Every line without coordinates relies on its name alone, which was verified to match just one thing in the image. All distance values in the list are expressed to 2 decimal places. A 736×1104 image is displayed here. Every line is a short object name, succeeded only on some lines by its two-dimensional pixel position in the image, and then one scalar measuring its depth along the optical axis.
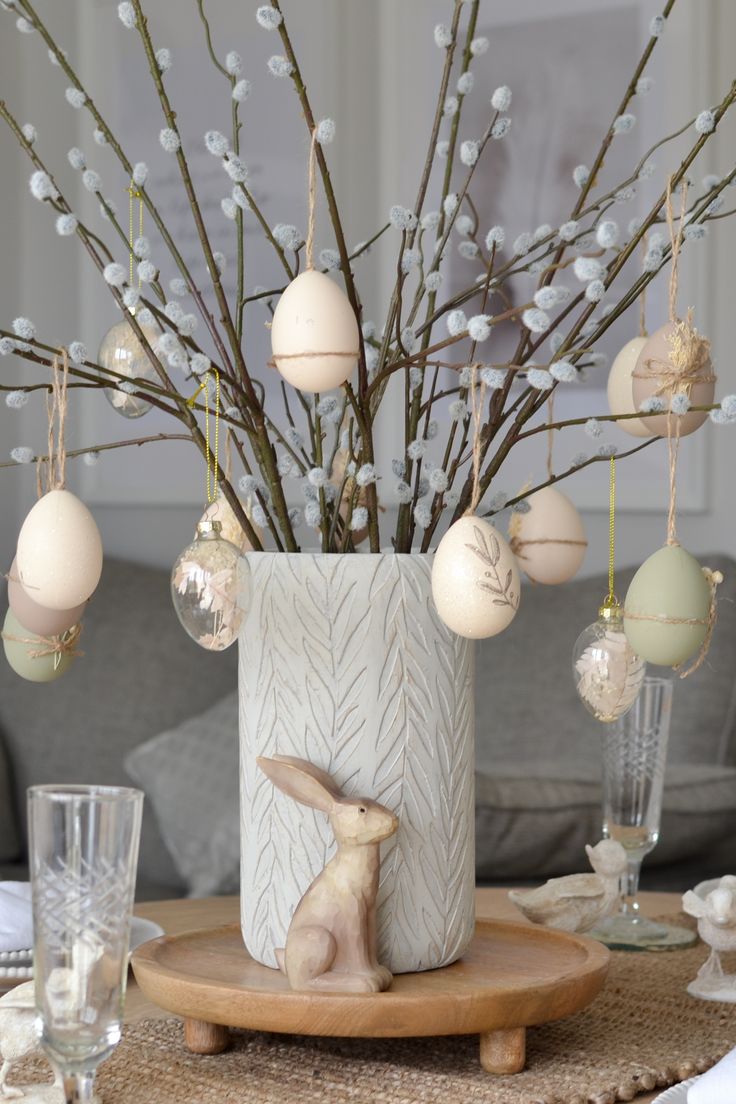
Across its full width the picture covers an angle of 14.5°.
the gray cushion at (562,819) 2.64
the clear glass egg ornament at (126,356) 1.63
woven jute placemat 1.45
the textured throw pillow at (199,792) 2.93
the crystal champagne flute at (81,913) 1.31
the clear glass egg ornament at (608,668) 1.58
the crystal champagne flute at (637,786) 1.83
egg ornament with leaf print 1.44
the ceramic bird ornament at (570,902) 1.70
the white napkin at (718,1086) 1.39
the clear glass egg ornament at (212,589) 1.47
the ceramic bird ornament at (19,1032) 1.44
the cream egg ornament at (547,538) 1.64
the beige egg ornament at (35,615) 1.53
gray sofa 2.69
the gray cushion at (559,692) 3.10
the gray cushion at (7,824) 3.59
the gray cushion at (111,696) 3.65
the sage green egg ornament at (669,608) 1.47
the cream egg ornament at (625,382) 1.62
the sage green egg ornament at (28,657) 1.58
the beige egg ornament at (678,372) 1.51
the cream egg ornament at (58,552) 1.47
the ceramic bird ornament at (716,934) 1.65
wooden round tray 1.44
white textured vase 1.51
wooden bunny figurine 1.47
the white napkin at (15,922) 1.67
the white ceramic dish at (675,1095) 1.42
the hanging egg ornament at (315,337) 1.45
